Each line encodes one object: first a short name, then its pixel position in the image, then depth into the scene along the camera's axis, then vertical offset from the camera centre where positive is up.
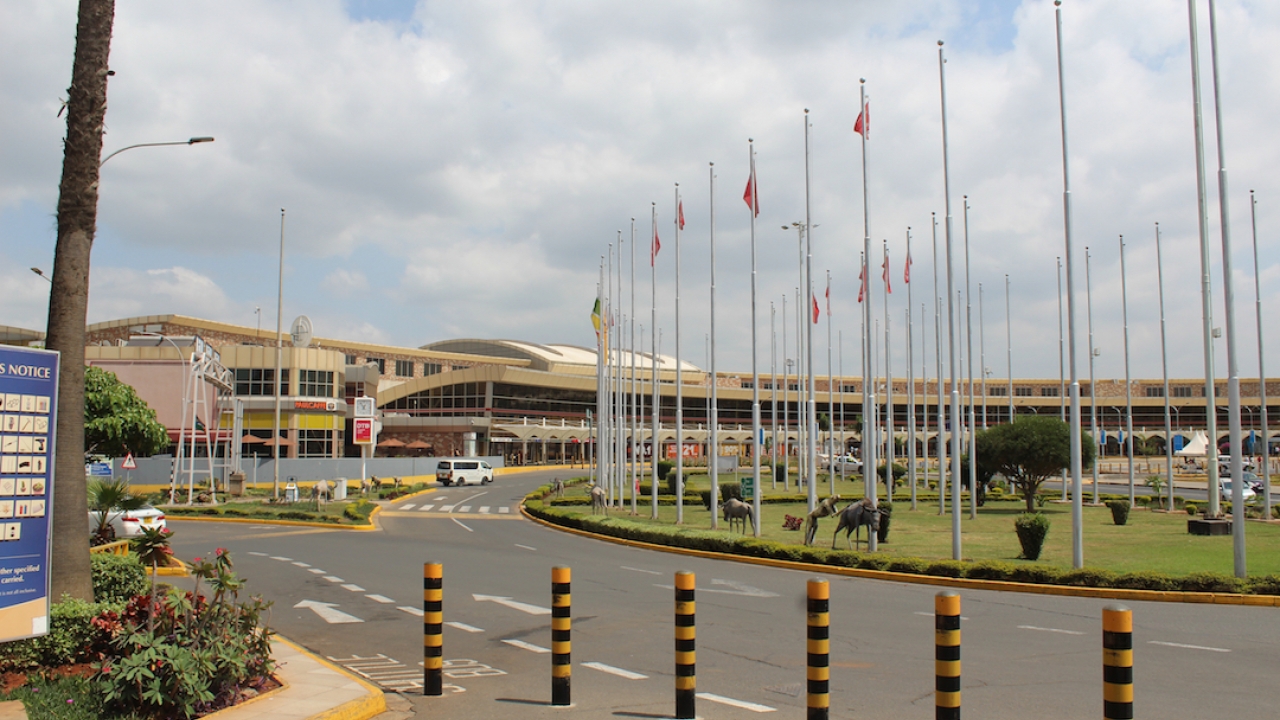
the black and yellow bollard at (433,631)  8.80 -1.79
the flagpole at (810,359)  24.22 +2.06
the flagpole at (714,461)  27.63 -0.69
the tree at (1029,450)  35.00 -0.46
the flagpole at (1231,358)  17.31 +1.58
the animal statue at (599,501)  36.19 -2.43
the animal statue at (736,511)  26.89 -2.07
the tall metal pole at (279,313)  47.47 +6.24
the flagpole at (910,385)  34.56 +2.50
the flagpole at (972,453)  33.06 -0.55
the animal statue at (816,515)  23.45 -1.91
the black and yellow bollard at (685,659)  7.84 -1.82
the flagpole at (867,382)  22.53 +1.35
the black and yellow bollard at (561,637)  8.35 -1.74
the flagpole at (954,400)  20.70 +0.84
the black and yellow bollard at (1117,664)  5.29 -1.27
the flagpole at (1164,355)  38.44 +3.38
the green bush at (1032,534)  20.80 -2.09
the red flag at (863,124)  23.56 +7.71
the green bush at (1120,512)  31.69 -2.47
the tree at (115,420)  35.44 +0.65
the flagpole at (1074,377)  18.88 +1.21
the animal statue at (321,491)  41.59 -2.39
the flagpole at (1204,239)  19.41 +4.12
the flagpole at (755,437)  26.39 +0.01
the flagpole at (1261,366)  32.81 +2.73
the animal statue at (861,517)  22.00 -1.85
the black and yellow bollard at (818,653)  6.95 -1.58
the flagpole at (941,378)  29.96 +2.09
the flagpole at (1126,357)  40.03 +3.47
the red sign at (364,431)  45.34 +0.29
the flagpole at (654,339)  32.97 +3.67
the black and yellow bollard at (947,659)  6.25 -1.45
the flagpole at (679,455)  29.84 -0.56
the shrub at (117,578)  10.66 -1.59
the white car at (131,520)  25.23 -2.23
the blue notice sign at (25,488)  8.14 -0.45
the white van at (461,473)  65.56 -2.46
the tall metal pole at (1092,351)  34.42 +4.16
